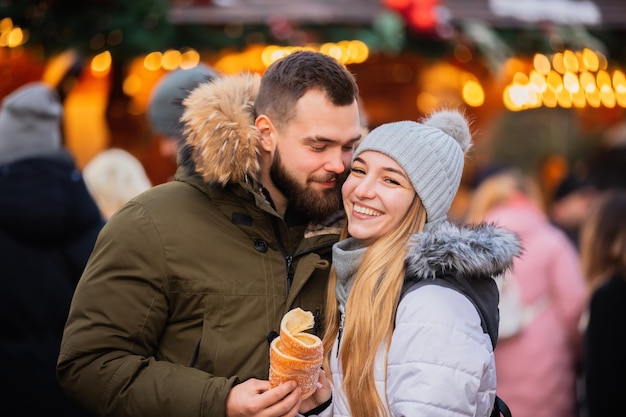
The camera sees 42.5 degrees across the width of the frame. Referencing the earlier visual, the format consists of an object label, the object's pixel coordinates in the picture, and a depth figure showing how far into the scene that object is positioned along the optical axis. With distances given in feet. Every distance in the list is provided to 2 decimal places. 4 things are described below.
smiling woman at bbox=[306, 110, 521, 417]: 8.06
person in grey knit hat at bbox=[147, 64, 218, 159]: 14.40
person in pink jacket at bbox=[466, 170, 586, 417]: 16.34
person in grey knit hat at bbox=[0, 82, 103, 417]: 12.71
